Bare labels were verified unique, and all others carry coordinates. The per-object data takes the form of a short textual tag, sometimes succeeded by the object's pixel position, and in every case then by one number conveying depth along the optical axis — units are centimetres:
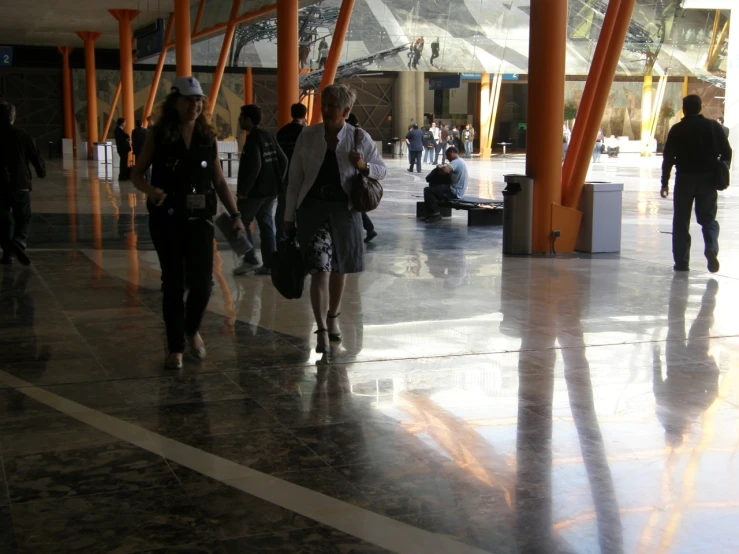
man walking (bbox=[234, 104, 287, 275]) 909
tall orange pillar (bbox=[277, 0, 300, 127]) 1562
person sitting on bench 1491
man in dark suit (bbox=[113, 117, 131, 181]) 2473
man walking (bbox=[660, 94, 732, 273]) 948
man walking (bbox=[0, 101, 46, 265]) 961
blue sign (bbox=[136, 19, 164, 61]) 3003
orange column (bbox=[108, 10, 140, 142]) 2977
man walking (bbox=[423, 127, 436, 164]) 3628
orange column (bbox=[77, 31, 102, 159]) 3634
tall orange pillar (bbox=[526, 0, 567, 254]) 1052
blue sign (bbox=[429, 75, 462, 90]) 4719
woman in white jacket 580
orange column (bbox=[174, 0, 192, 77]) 2369
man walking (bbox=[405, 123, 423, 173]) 3030
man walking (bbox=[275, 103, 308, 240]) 959
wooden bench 1416
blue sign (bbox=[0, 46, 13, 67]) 3556
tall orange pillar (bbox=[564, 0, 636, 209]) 1098
